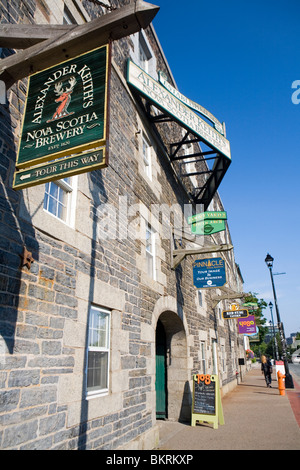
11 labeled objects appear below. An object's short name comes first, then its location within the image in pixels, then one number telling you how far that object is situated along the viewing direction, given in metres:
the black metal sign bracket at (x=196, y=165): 9.79
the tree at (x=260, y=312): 39.90
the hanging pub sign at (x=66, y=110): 3.53
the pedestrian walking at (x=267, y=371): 18.37
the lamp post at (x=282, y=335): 17.79
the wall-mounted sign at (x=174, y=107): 8.47
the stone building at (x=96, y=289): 3.73
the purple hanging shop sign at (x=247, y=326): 20.61
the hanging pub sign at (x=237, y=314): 14.29
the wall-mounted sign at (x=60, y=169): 3.41
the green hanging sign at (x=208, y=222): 11.44
